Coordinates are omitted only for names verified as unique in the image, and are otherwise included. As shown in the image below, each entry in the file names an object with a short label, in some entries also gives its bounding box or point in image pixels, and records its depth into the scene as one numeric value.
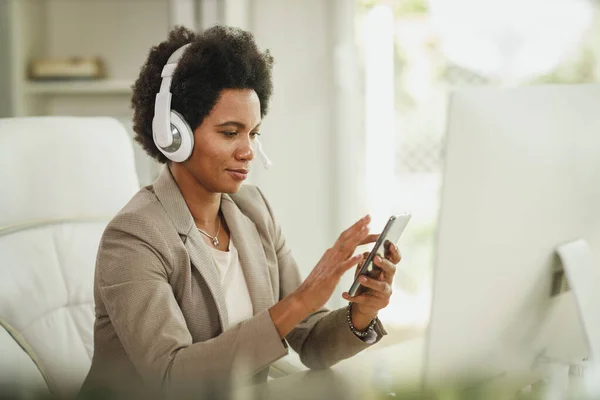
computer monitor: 2.05
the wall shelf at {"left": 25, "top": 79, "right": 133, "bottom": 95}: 4.33
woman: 2.21
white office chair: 2.48
